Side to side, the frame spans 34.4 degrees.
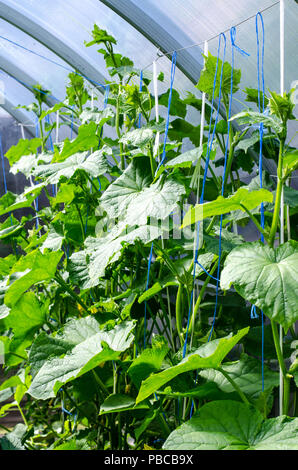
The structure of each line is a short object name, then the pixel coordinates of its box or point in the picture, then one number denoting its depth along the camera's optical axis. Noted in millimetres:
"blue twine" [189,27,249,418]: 1310
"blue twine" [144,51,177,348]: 1565
